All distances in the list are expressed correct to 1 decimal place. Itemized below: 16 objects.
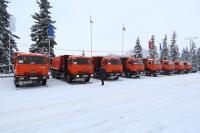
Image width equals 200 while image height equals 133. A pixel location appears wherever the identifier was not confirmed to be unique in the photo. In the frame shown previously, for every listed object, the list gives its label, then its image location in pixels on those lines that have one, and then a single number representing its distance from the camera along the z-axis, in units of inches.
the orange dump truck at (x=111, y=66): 961.5
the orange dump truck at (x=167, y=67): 1453.0
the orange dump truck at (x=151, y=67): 1285.7
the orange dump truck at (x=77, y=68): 818.2
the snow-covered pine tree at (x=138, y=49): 2298.1
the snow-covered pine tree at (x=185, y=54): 3441.4
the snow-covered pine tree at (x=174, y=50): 2645.2
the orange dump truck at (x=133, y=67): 1115.9
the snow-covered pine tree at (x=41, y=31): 1365.7
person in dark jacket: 771.3
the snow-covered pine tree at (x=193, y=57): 2981.1
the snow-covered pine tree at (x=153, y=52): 2561.5
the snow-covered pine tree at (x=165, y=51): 2591.0
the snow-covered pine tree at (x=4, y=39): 1231.5
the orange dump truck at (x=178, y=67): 1599.2
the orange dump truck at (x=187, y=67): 1696.6
